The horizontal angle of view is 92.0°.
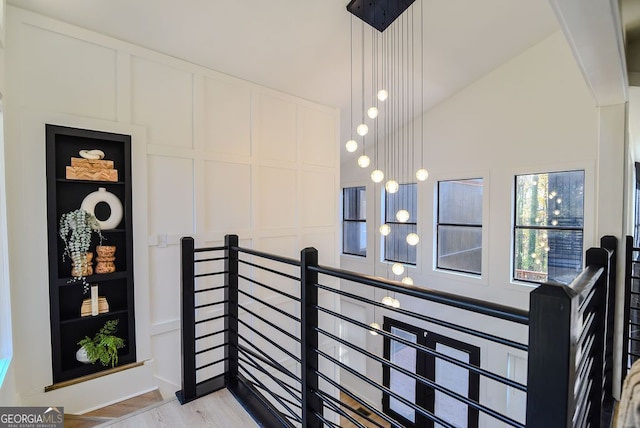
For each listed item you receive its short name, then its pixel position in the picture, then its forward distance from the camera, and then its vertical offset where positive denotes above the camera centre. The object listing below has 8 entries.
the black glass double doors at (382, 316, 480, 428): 4.67 -2.72
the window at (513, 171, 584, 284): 3.95 -0.26
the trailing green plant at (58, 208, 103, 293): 2.45 -0.22
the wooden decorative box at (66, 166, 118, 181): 2.50 +0.28
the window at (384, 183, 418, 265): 5.62 -0.34
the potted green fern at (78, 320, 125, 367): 2.56 -1.16
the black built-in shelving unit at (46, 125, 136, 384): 2.42 -0.44
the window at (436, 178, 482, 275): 4.78 -0.30
